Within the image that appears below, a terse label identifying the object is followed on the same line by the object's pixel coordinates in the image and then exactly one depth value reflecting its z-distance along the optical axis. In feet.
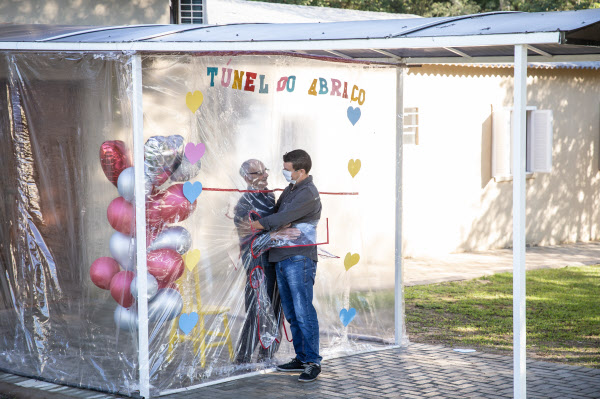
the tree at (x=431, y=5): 79.15
